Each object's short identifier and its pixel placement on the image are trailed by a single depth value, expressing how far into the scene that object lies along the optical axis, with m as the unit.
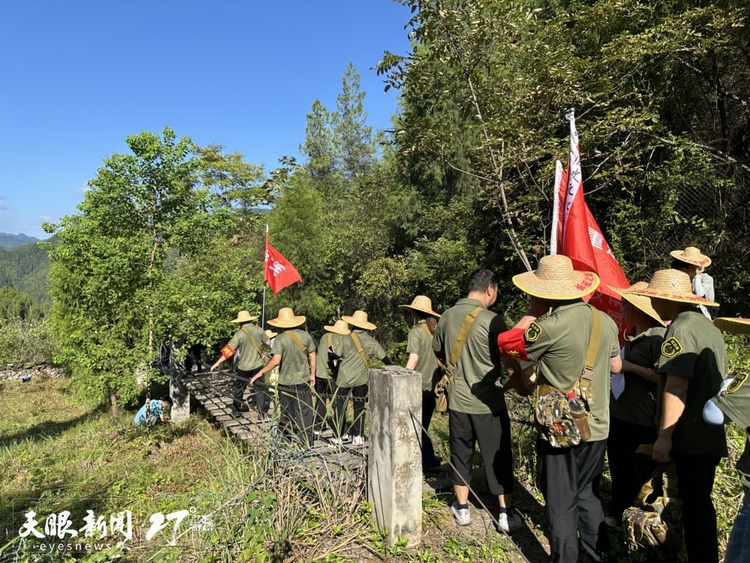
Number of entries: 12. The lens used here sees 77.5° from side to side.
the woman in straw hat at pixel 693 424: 2.27
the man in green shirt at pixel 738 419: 1.62
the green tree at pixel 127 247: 6.43
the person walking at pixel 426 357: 4.34
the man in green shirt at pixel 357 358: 5.46
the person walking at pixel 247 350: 7.00
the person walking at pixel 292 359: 5.35
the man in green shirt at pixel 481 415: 3.17
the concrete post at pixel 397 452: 2.85
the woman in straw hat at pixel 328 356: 5.59
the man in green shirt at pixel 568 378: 2.41
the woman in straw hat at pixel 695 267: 3.94
